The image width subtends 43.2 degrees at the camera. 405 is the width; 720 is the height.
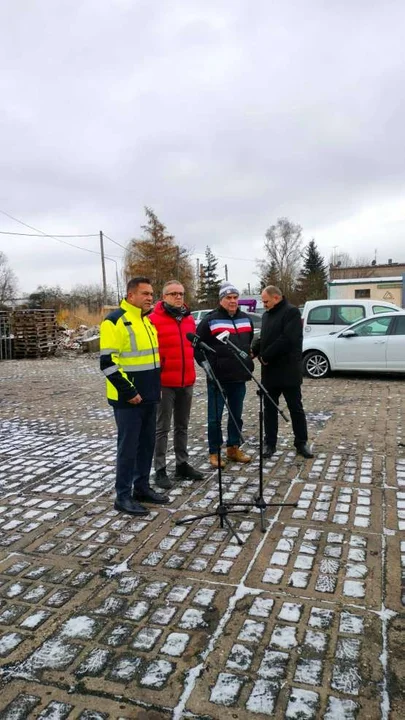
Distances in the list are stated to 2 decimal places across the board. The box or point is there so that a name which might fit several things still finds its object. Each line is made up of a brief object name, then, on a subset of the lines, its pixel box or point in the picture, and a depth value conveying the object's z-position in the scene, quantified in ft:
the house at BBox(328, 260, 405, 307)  104.27
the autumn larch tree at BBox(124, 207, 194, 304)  145.28
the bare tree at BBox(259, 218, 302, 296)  193.01
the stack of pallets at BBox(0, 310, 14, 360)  61.84
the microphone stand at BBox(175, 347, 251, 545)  11.89
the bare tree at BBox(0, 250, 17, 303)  206.18
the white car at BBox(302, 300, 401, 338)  40.27
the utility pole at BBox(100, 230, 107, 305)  114.01
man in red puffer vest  14.87
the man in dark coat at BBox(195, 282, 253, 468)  16.05
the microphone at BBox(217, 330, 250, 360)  13.20
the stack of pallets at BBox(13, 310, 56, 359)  62.39
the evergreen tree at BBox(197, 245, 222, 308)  179.91
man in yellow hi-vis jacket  12.43
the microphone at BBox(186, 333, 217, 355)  13.33
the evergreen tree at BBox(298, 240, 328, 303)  159.98
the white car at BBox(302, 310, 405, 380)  34.27
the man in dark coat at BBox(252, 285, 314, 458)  17.07
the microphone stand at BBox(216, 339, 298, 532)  12.22
